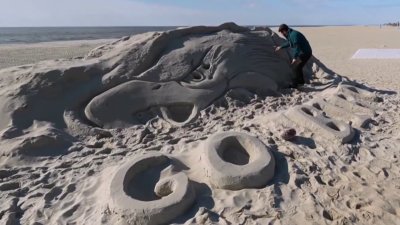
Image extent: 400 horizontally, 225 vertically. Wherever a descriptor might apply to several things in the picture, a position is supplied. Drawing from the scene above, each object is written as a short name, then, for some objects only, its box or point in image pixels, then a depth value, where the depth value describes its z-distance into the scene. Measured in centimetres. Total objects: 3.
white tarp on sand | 1611
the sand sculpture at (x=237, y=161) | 375
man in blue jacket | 670
